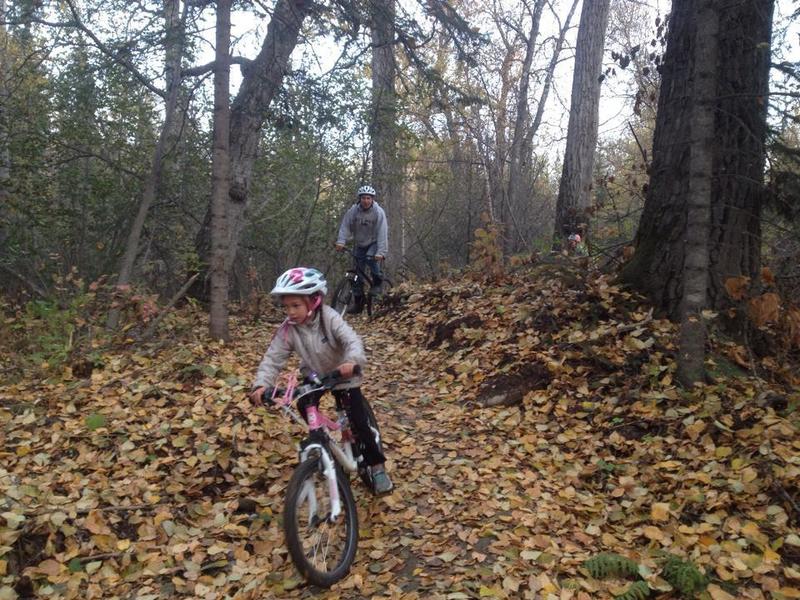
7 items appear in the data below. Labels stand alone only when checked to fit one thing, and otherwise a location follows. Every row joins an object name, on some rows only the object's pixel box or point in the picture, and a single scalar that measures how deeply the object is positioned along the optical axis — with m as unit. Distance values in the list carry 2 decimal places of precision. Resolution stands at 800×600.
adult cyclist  9.51
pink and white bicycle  3.68
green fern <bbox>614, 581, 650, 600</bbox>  3.45
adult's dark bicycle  10.23
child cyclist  4.12
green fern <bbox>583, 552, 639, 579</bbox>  3.68
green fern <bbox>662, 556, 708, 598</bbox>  3.43
